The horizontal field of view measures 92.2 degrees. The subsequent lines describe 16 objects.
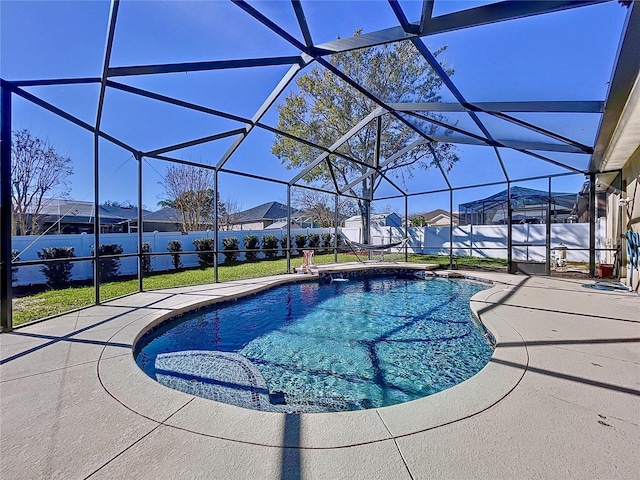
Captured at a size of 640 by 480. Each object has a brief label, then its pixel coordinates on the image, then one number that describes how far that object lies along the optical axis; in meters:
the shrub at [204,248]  11.77
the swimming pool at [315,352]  2.87
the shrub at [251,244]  13.77
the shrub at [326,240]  17.14
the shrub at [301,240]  15.79
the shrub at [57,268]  7.61
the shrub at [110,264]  8.46
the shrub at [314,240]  16.35
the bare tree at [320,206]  21.02
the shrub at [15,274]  6.97
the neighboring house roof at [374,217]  18.10
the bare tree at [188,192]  15.82
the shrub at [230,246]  12.98
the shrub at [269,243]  14.43
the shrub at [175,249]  10.76
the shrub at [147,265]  9.52
